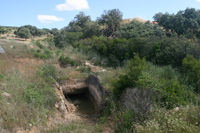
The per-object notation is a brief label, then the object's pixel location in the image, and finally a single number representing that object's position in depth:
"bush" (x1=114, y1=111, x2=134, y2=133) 4.72
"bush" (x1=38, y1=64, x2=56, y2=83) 9.76
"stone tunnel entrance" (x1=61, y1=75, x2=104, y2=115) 9.81
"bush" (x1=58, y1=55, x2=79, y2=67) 13.81
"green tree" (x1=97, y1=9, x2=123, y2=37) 28.37
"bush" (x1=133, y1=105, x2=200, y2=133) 3.10
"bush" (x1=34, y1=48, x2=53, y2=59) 12.94
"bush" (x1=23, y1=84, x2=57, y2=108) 6.71
